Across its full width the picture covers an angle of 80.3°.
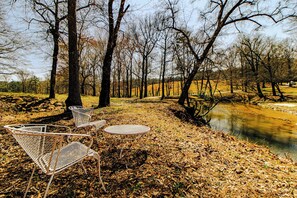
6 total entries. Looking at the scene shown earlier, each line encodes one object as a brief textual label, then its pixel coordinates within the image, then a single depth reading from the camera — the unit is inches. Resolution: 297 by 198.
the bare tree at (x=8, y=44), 327.3
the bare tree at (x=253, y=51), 1035.9
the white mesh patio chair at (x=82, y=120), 154.0
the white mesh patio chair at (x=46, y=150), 69.7
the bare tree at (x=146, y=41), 880.9
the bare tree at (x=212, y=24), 438.9
